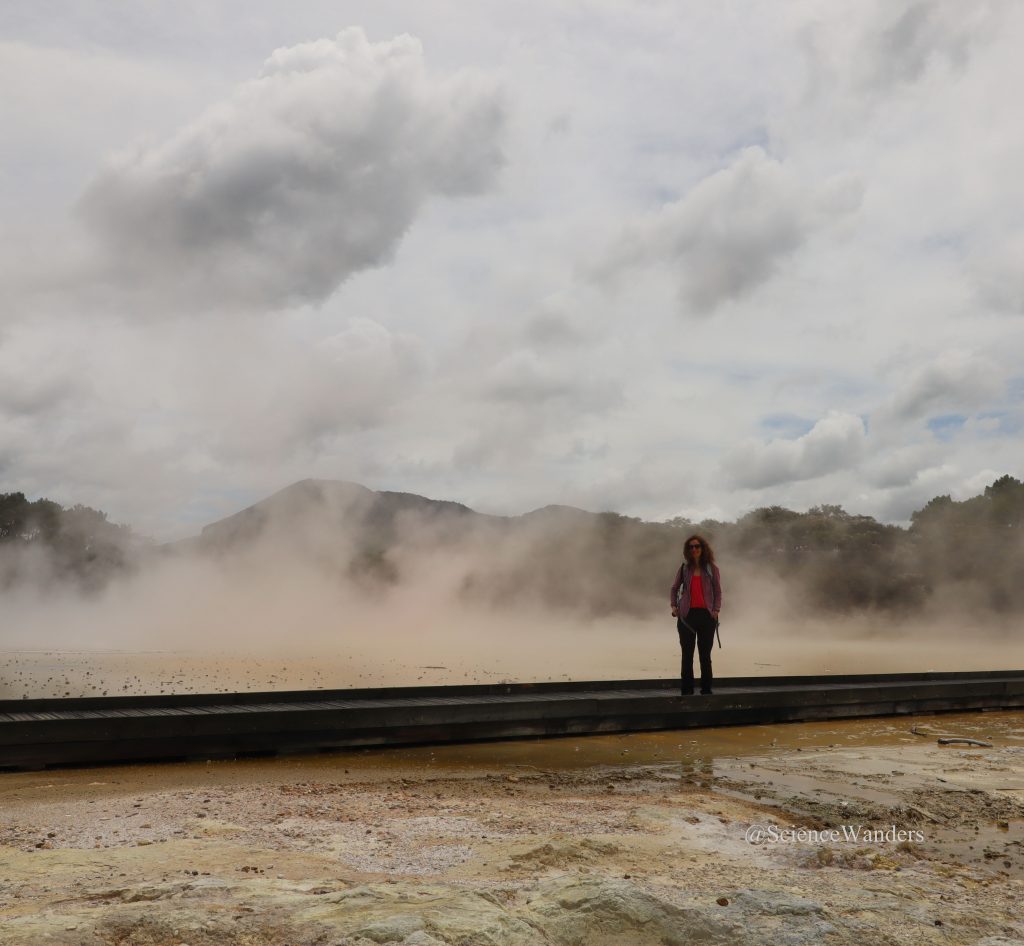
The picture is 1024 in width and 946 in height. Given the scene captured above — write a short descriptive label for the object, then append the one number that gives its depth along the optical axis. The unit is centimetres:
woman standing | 830
